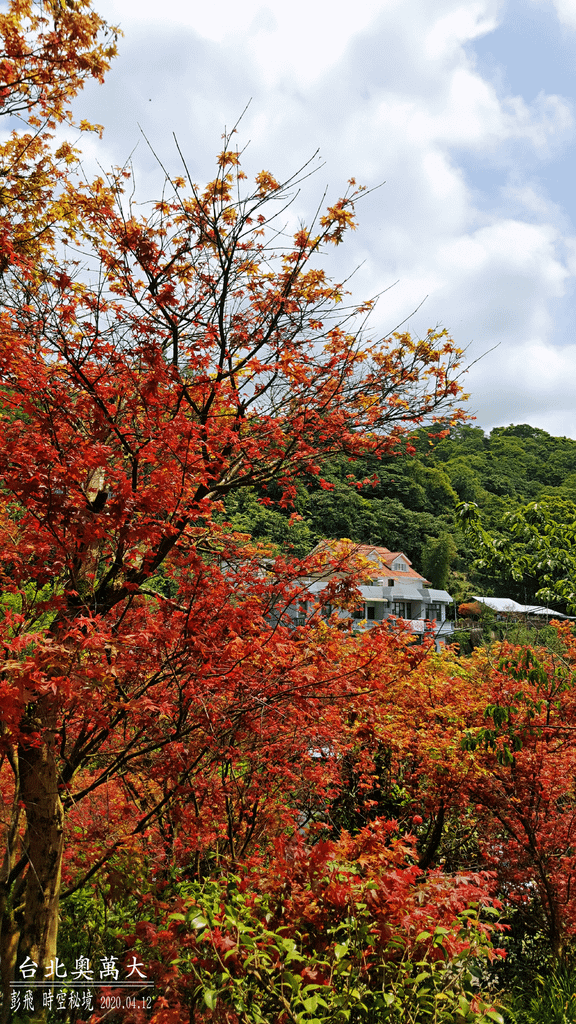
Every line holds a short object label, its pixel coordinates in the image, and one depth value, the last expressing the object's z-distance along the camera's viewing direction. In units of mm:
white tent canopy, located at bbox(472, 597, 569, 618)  39675
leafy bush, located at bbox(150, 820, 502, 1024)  2697
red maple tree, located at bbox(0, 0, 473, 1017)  3660
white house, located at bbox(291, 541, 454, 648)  43844
